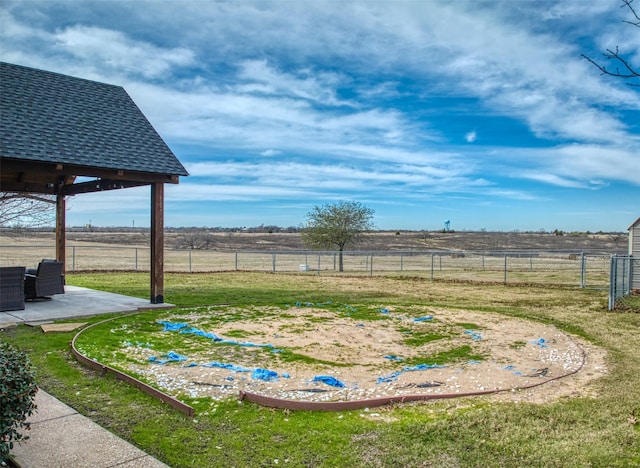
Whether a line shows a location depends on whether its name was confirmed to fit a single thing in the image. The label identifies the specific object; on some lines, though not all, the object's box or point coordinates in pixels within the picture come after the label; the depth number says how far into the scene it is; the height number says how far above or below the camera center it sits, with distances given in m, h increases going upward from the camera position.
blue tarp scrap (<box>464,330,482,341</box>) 7.53 -1.69
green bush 2.57 -0.94
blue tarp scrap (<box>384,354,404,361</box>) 6.10 -1.65
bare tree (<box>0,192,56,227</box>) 15.39 +0.49
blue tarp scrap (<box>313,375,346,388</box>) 4.89 -1.59
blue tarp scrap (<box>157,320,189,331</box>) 7.72 -1.64
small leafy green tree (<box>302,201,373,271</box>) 28.72 +0.36
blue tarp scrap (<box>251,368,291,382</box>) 5.04 -1.59
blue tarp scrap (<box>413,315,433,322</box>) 9.16 -1.71
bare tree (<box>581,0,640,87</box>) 2.38 +0.92
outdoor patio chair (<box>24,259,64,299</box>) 9.79 -1.16
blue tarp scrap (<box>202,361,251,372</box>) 5.34 -1.59
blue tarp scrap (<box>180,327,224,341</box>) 7.09 -1.64
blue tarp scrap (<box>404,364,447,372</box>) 5.59 -1.63
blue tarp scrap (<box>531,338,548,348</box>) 7.09 -1.68
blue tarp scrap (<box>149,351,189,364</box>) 5.67 -1.60
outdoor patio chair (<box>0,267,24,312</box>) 8.62 -1.18
